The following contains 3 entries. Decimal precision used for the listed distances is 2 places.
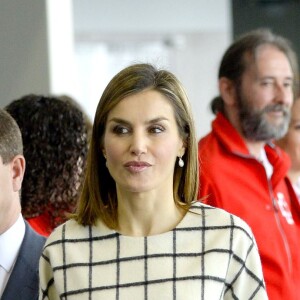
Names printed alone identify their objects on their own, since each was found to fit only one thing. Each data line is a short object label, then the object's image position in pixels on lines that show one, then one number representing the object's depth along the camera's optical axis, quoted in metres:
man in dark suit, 5.05
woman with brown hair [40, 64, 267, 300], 4.68
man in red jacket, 6.75
